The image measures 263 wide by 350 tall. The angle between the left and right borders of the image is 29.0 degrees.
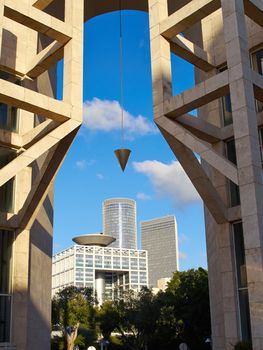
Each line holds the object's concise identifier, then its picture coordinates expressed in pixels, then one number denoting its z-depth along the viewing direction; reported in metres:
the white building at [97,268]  187.12
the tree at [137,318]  67.75
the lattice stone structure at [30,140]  22.47
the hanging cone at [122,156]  24.89
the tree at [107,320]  75.25
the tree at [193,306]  62.91
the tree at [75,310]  74.81
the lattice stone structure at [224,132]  18.03
